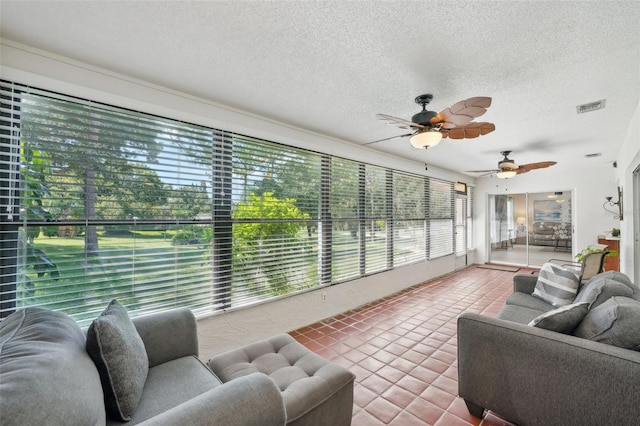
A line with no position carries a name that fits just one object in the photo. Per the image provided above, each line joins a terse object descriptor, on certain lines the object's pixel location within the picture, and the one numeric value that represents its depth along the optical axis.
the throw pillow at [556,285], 2.52
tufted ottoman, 1.34
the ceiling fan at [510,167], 4.02
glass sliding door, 6.50
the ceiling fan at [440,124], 2.06
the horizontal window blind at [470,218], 7.43
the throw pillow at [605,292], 1.90
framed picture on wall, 6.57
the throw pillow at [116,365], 1.18
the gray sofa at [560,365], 1.32
